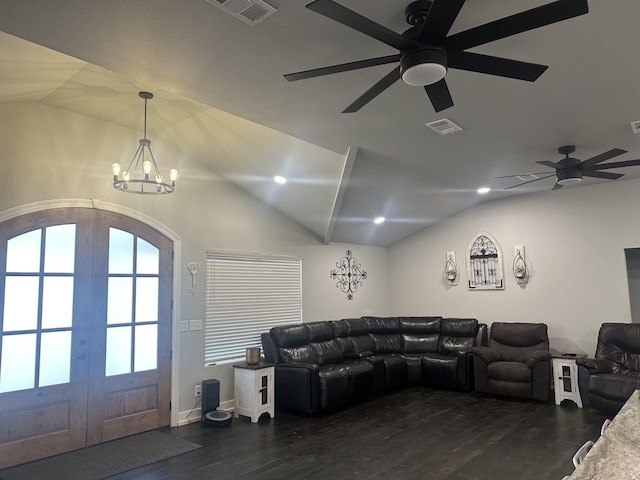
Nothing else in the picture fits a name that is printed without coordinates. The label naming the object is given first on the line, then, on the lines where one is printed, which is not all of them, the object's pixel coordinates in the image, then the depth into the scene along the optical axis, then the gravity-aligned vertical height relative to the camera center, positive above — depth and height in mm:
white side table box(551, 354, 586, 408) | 5535 -1239
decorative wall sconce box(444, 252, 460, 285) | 7535 +266
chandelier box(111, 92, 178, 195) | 4734 +1432
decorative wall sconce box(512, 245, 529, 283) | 6754 +279
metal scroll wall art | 7391 +240
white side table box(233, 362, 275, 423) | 5091 -1189
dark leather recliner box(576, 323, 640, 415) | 4785 -1031
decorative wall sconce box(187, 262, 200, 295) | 5297 +229
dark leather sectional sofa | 5309 -1019
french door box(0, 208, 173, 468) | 3971 -364
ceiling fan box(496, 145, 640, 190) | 4297 +1172
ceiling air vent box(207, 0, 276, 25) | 2182 +1451
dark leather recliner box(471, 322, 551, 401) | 5652 -1074
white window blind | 5523 -122
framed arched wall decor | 7088 +348
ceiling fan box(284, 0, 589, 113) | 1790 +1133
